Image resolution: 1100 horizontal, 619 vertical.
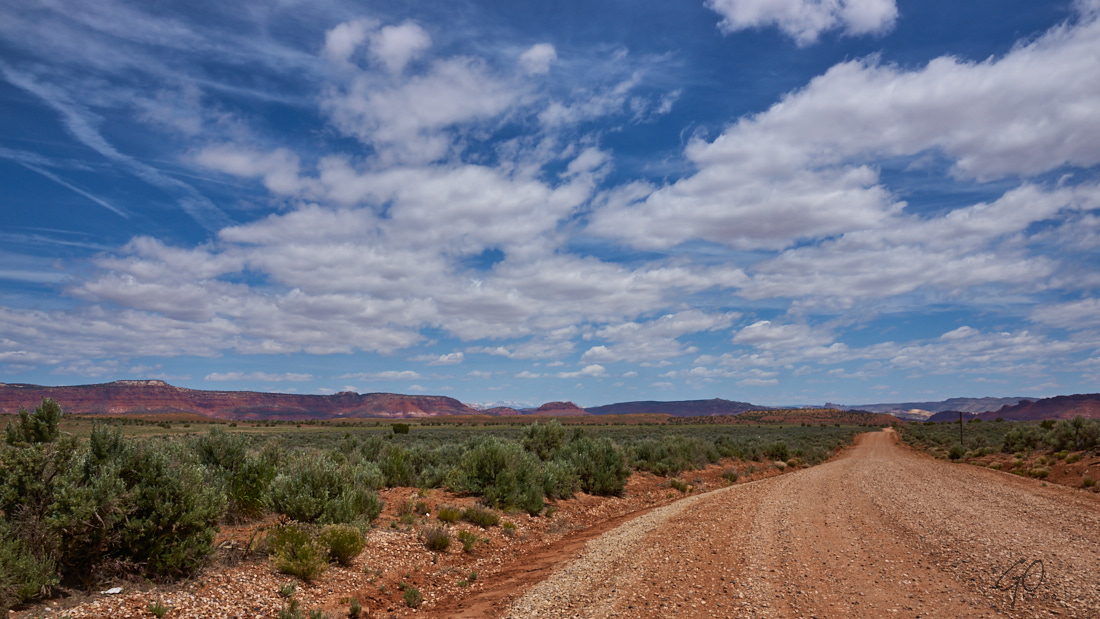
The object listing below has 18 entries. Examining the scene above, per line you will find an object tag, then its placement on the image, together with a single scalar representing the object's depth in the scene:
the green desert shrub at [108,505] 6.79
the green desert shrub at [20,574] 5.79
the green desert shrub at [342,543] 9.59
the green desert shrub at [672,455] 26.73
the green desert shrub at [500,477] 15.70
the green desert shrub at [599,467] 20.49
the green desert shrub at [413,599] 8.98
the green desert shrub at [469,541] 12.09
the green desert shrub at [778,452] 37.41
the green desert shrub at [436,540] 11.66
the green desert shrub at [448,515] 13.41
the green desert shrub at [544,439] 22.82
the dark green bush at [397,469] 17.36
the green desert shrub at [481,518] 13.83
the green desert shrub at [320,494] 10.29
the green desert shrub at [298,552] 8.62
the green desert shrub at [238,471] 10.86
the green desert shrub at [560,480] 17.78
